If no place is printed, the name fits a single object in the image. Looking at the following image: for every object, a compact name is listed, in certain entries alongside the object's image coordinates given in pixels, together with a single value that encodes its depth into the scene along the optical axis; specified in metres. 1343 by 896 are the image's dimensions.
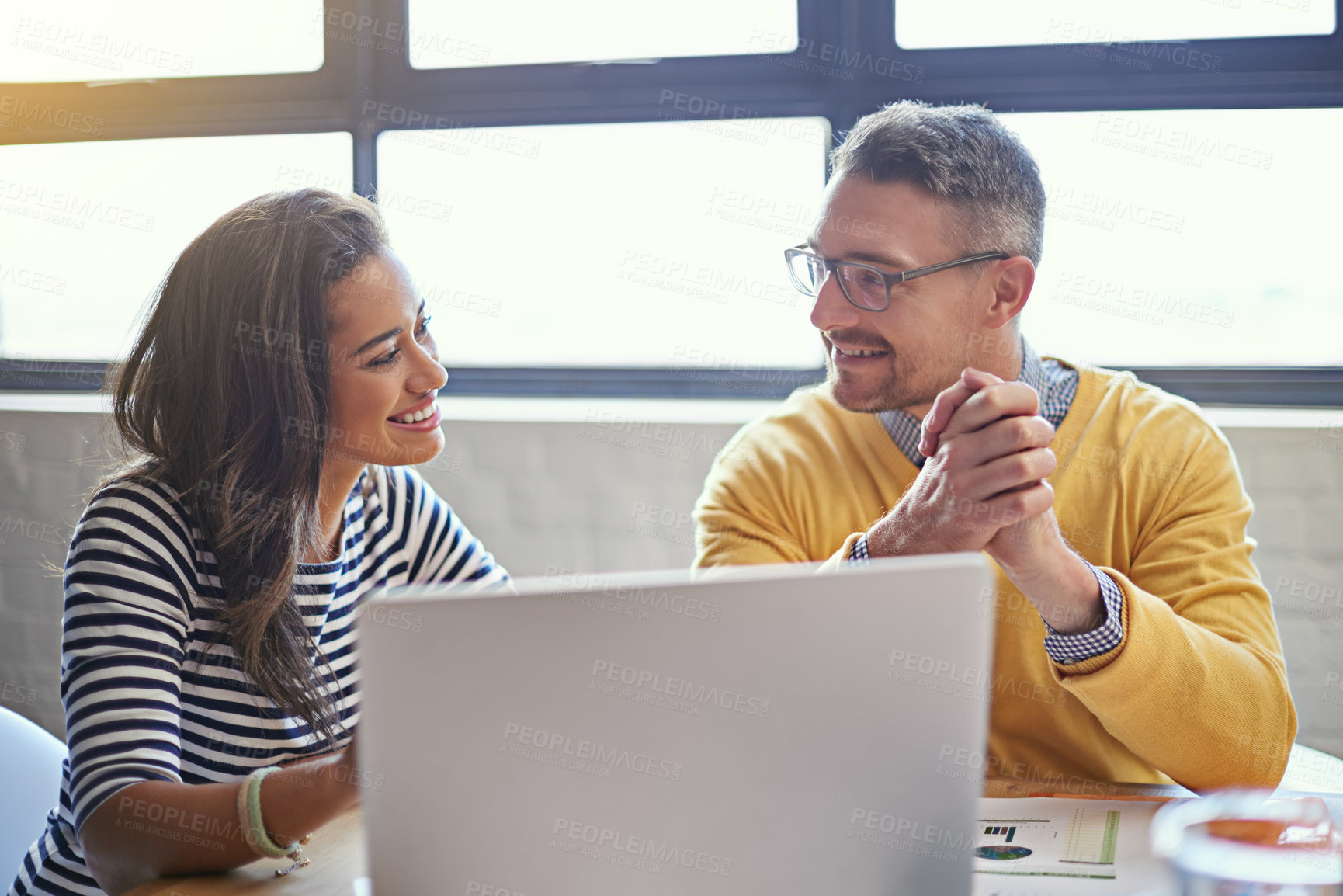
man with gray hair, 1.11
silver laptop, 0.58
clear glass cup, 0.52
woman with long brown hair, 1.08
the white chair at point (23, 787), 1.32
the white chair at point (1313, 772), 1.40
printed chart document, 0.85
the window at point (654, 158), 2.23
